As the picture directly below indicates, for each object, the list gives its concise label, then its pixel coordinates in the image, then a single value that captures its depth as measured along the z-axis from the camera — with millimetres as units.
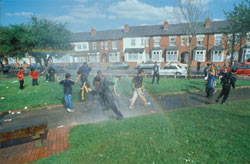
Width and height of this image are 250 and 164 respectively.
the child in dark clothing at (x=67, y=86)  7283
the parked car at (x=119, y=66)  32094
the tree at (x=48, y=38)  22656
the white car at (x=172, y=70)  19984
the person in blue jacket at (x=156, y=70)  13364
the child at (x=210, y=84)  8693
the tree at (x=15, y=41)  18328
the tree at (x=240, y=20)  20250
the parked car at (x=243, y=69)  17500
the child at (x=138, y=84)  7507
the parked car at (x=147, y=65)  32188
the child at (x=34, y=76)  12773
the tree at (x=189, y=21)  16181
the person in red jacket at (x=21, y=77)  11422
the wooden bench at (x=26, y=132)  4176
